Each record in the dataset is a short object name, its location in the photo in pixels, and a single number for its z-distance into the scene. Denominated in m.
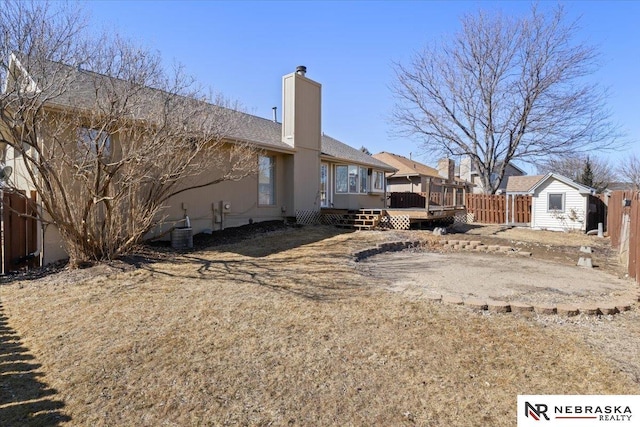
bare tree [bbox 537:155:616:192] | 30.62
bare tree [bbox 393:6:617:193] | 19.45
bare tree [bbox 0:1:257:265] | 5.70
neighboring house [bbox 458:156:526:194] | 39.05
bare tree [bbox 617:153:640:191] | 32.75
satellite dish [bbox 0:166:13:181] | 7.25
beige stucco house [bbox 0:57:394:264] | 9.00
